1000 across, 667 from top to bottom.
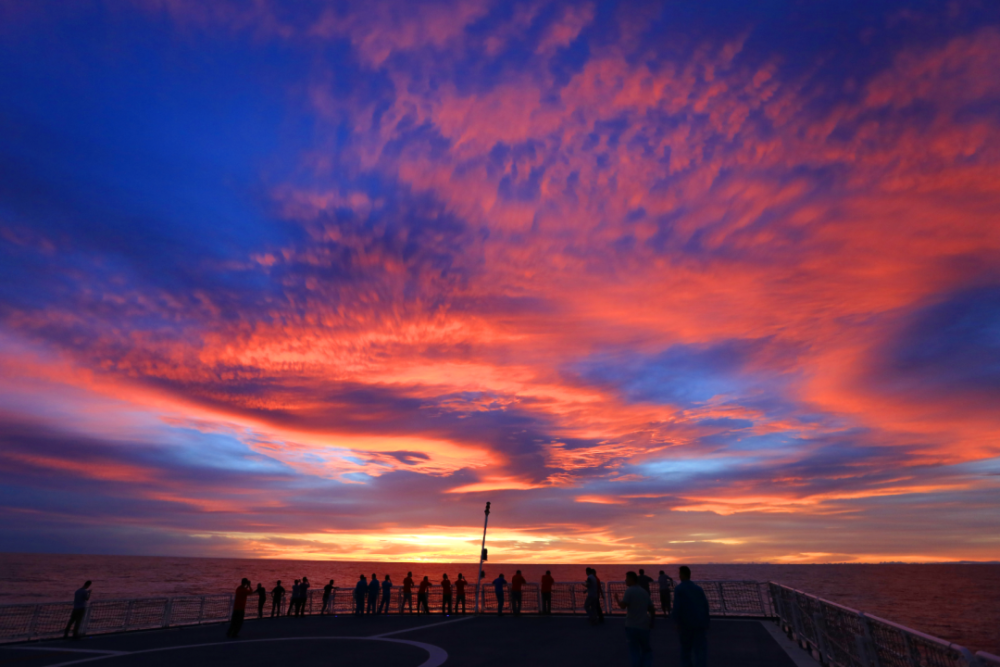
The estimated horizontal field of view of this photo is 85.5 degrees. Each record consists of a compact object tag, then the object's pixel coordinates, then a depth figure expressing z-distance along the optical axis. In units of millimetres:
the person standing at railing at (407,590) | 29062
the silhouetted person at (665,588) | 22109
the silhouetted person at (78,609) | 19297
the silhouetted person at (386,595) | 28594
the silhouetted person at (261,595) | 22656
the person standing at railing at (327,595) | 28364
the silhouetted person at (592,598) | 21641
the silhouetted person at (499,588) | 26031
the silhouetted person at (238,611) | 18531
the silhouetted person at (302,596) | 27188
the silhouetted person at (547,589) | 25266
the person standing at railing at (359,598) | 27453
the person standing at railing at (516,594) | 24998
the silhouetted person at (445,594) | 27484
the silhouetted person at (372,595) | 28078
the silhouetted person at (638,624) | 10547
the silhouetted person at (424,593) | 28894
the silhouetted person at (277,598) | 27219
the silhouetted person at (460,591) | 28500
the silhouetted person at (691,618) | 10195
